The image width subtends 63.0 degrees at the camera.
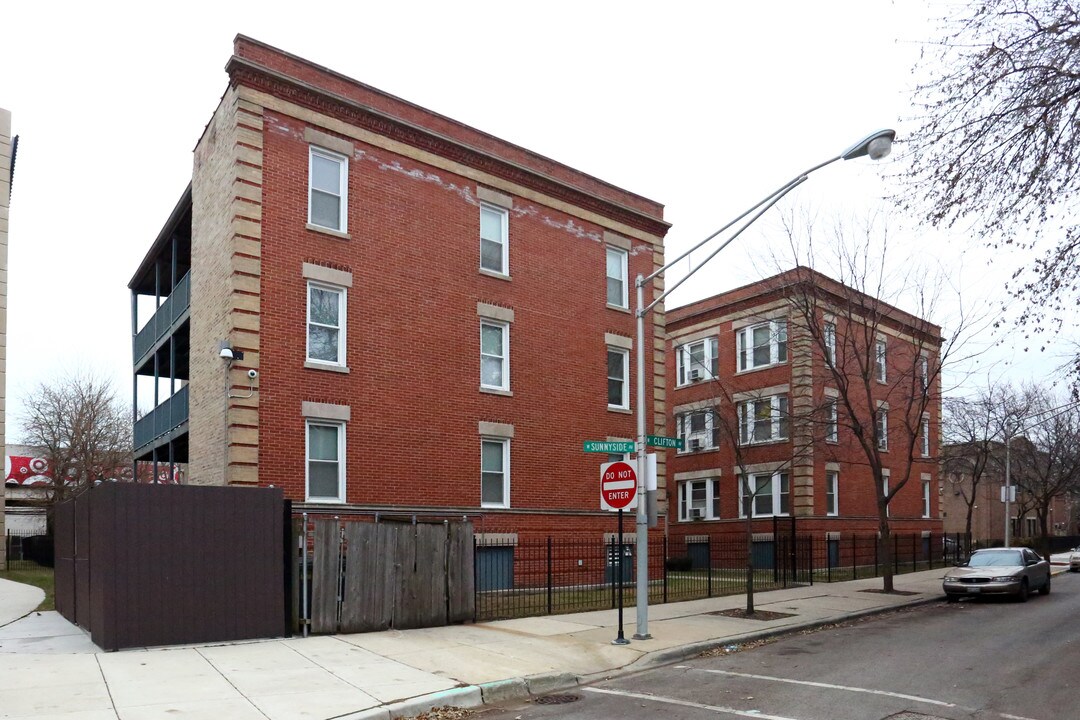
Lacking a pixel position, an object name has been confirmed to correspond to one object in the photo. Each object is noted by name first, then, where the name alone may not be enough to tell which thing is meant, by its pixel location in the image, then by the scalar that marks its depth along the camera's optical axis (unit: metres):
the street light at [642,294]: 11.52
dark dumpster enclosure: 11.66
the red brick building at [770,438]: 32.78
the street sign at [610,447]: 13.68
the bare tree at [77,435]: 43.88
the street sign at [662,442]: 14.12
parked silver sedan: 20.88
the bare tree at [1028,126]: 11.68
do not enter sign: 13.31
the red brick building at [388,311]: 17.92
